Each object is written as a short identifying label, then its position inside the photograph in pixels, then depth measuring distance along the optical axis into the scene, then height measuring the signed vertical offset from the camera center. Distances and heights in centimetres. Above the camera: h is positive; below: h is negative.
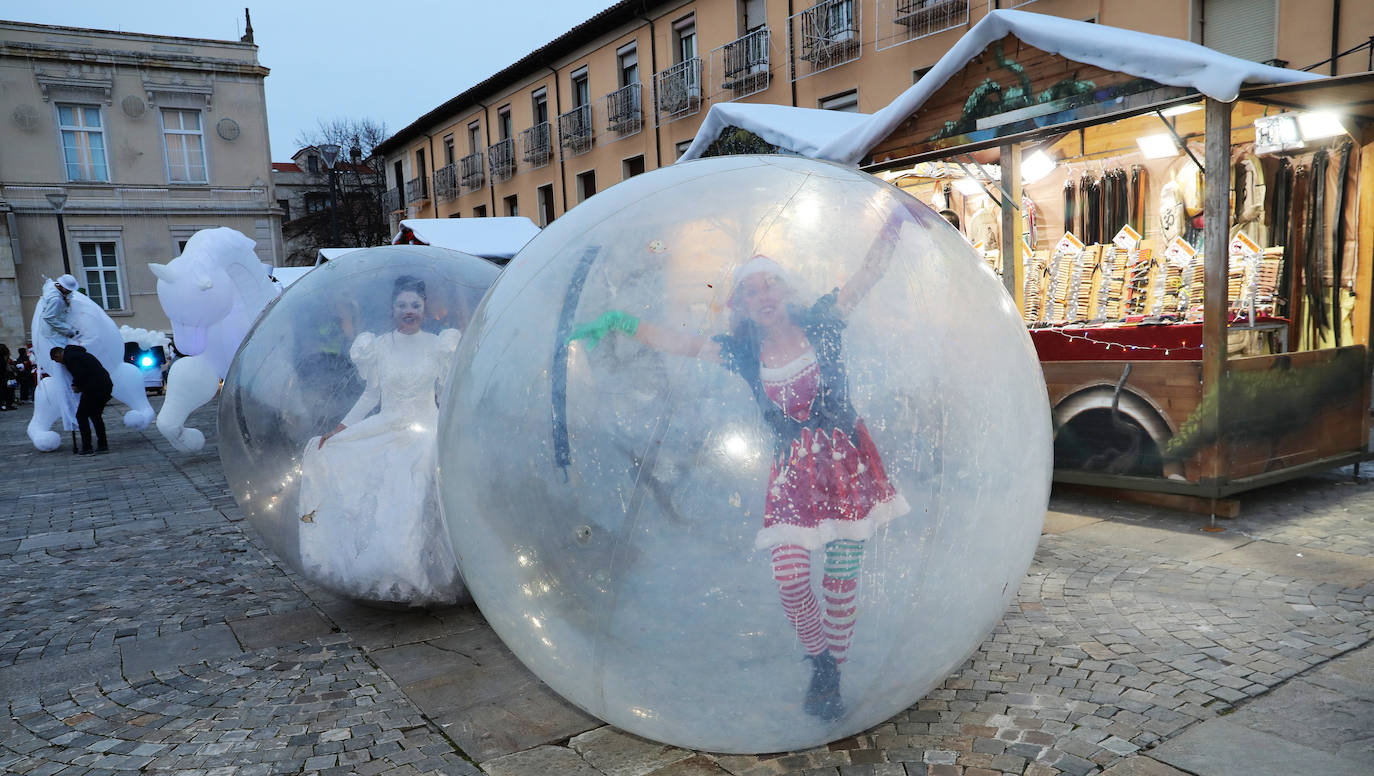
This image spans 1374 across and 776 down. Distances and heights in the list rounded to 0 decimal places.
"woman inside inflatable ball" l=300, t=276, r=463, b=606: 357 -74
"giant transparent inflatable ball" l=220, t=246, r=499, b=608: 358 -51
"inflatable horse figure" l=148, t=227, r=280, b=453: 884 +16
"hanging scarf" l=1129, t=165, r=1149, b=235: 727 +71
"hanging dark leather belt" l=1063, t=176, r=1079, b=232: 779 +70
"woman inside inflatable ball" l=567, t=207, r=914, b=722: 205 -39
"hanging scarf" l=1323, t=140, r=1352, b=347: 603 +16
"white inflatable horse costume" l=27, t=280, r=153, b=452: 1102 -57
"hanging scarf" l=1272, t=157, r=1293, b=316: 625 +42
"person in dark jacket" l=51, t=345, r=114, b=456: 1048 -68
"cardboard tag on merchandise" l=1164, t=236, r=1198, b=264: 670 +17
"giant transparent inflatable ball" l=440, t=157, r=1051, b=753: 207 -43
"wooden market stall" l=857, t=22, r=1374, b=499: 528 +12
